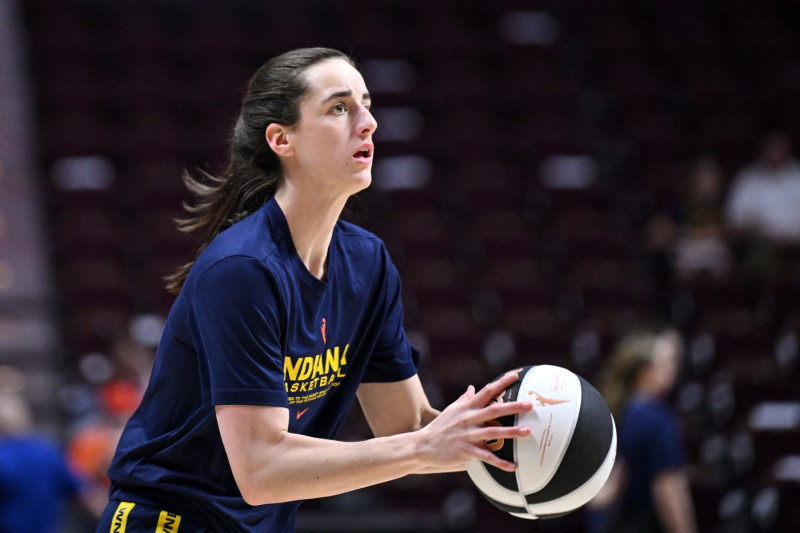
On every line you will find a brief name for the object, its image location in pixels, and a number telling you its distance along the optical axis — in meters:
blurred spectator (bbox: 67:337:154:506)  13.94
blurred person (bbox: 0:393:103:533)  11.82
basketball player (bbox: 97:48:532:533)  4.63
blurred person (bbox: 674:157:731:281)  17.28
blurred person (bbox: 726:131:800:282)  17.27
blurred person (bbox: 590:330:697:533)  10.96
